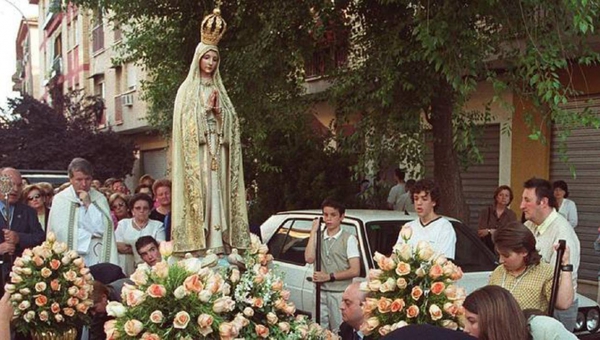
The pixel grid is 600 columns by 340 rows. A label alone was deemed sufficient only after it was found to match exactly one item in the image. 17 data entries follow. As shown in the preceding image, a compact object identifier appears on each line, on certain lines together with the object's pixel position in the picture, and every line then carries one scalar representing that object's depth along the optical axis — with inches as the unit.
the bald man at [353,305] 169.2
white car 252.1
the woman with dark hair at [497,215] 361.1
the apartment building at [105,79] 1140.5
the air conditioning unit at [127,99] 1127.6
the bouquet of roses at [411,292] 150.3
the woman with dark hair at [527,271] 164.1
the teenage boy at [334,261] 258.1
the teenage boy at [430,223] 230.4
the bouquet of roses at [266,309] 151.9
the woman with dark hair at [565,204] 390.9
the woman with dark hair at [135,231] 280.8
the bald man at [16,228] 238.7
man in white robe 253.0
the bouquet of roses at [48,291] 191.3
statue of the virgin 171.2
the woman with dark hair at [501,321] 118.6
